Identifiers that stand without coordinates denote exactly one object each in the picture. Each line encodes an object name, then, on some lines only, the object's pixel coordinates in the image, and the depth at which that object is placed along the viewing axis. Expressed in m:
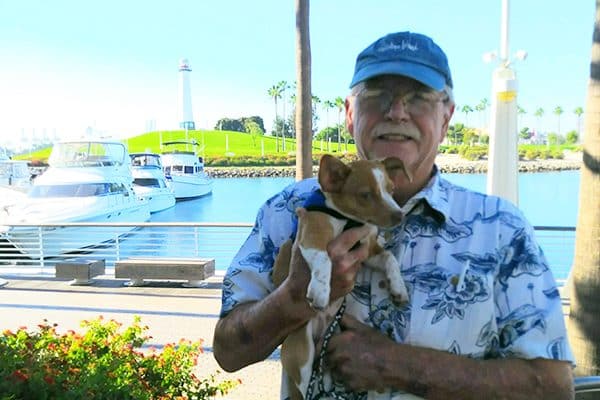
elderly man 1.45
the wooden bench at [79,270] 8.82
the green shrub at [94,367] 2.55
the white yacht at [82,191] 21.17
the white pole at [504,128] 6.54
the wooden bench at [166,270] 8.36
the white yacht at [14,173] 31.12
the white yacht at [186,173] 45.47
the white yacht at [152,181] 35.72
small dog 1.50
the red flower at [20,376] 2.54
